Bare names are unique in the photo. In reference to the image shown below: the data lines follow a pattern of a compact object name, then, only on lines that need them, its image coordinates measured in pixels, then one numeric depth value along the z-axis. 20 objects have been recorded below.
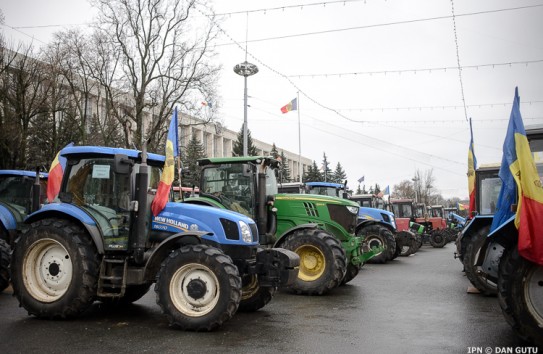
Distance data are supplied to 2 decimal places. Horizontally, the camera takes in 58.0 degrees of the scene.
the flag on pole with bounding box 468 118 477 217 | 10.66
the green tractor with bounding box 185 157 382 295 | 9.97
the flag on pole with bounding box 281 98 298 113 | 28.94
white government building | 71.50
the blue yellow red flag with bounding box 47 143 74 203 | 8.10
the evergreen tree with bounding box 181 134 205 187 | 42.03
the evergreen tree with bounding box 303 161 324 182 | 59.99
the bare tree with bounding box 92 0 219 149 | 28.05
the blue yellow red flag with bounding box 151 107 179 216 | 6.96
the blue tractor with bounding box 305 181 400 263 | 16.59
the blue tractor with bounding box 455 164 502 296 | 9.71
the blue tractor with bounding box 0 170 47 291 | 10.02
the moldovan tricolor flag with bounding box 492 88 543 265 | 4.96
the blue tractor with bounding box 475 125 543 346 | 5.04
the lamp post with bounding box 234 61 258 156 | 20.64
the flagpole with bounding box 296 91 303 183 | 41.05
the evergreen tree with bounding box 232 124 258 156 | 54.46
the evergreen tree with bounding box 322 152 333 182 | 63.27
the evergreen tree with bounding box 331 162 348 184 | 77.33
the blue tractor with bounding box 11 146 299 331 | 6.44
